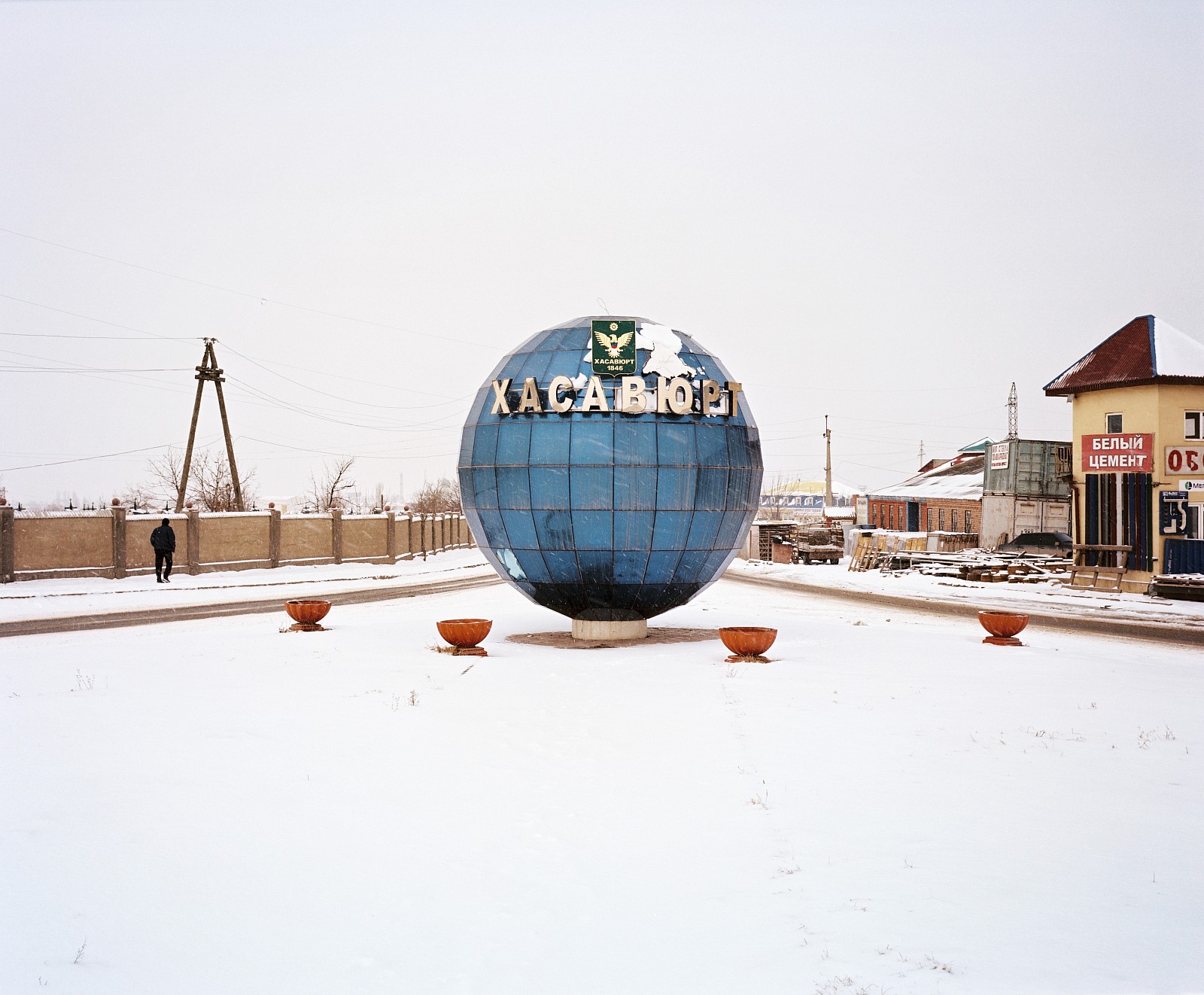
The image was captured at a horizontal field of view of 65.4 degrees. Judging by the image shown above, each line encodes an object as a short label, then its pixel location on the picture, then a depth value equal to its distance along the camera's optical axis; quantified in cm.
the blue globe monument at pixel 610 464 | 1568
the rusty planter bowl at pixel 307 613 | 1861
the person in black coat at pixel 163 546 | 3206
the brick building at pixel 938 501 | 6097
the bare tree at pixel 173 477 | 7688
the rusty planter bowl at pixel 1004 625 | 1778
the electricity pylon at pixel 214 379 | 4538
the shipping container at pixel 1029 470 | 4797
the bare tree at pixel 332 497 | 8388
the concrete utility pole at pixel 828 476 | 7662
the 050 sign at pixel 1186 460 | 3186
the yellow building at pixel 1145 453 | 3177
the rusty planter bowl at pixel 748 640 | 1534
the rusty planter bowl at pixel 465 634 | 1602
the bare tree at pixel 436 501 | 11662
